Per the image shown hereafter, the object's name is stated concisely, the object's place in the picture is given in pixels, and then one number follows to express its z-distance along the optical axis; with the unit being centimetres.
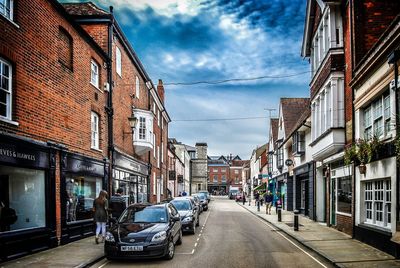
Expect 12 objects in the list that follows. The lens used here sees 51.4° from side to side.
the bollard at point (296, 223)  1862
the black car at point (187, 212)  1730
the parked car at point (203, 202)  3817
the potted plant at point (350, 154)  1441
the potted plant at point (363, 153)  1295
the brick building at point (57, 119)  1090
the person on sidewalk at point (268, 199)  3281
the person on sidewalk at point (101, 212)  1407
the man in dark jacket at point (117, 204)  1631
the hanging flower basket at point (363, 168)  1398
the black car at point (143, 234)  1047
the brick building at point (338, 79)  1514
